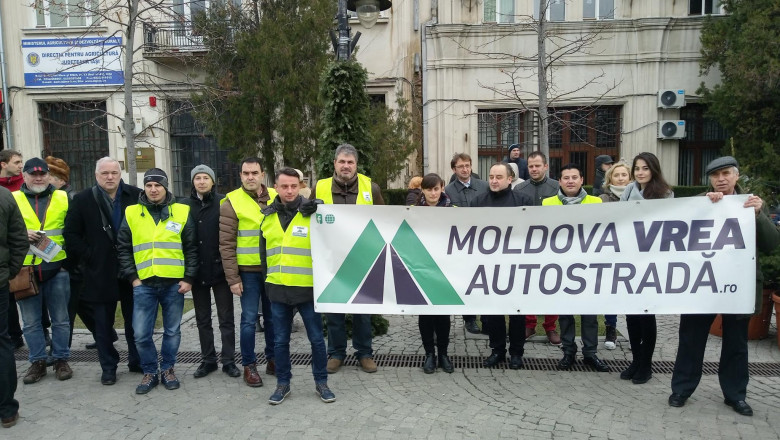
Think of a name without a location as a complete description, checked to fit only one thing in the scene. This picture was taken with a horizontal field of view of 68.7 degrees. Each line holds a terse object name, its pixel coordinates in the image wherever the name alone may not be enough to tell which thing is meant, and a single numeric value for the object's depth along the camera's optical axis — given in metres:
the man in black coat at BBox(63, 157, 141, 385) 5.47
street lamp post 7.02
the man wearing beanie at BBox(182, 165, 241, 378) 5.52
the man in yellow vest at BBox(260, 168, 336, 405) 4.92
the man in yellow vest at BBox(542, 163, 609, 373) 5.62
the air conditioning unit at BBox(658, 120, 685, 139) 15.63
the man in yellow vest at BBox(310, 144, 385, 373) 5.62
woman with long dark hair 5.14
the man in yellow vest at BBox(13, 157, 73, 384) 5.58
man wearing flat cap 4.61
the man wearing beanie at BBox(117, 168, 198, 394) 5.23
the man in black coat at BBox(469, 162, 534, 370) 5.54
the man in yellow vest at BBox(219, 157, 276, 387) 5.38
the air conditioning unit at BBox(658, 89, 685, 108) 15.50
